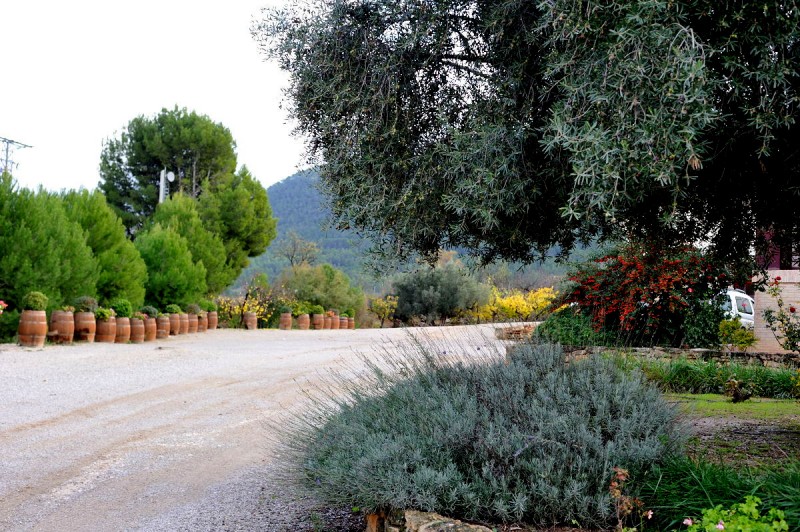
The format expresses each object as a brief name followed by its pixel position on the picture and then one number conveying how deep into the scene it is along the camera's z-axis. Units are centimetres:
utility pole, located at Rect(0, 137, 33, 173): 3070
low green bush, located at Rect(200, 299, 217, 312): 2203
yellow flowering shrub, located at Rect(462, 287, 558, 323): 2320
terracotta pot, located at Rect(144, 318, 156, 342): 1653
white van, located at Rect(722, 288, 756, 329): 1774
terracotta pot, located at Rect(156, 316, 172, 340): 1730
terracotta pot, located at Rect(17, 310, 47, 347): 1326
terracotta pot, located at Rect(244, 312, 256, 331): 2377
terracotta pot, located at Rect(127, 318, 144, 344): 1602
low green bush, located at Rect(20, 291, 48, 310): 1316
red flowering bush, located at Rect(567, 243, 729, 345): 1134
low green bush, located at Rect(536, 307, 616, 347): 1158
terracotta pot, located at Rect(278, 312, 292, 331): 2466
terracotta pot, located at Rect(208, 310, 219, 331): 2220
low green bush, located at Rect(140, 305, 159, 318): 1717
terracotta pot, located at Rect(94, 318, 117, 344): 1520
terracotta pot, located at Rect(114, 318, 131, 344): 1555
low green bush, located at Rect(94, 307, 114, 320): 1520
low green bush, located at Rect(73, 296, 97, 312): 1474
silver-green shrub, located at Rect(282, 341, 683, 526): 366
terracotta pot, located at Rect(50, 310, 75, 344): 1395
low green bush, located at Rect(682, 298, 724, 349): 1162
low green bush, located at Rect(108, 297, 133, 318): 1568
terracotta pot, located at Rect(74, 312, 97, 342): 1467
